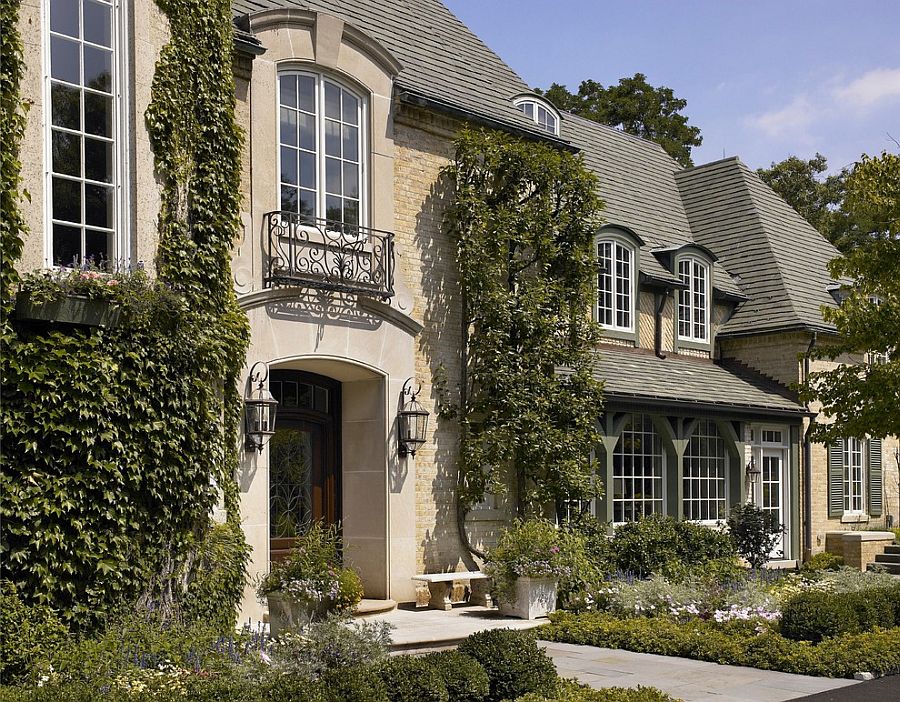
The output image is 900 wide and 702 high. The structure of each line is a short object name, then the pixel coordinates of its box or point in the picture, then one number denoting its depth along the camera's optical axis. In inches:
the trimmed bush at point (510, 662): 339.3
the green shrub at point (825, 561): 835.4
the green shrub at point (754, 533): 725.9
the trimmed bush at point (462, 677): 325.1
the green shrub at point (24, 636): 352.5
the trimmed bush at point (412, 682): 312.5
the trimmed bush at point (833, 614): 470.0
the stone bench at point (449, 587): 562.6
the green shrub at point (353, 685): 298.8
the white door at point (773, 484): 872.3
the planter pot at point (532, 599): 545.0
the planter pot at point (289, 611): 457.1
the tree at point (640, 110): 1619.1
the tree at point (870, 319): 673.0
